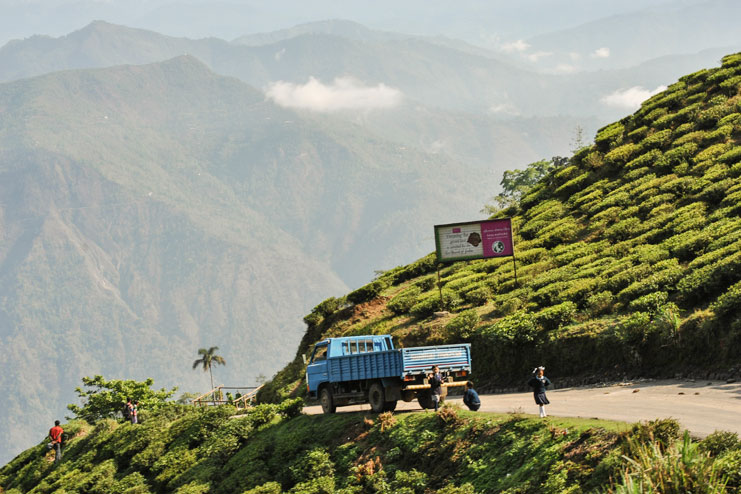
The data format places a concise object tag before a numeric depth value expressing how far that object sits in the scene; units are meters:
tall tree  160.75
